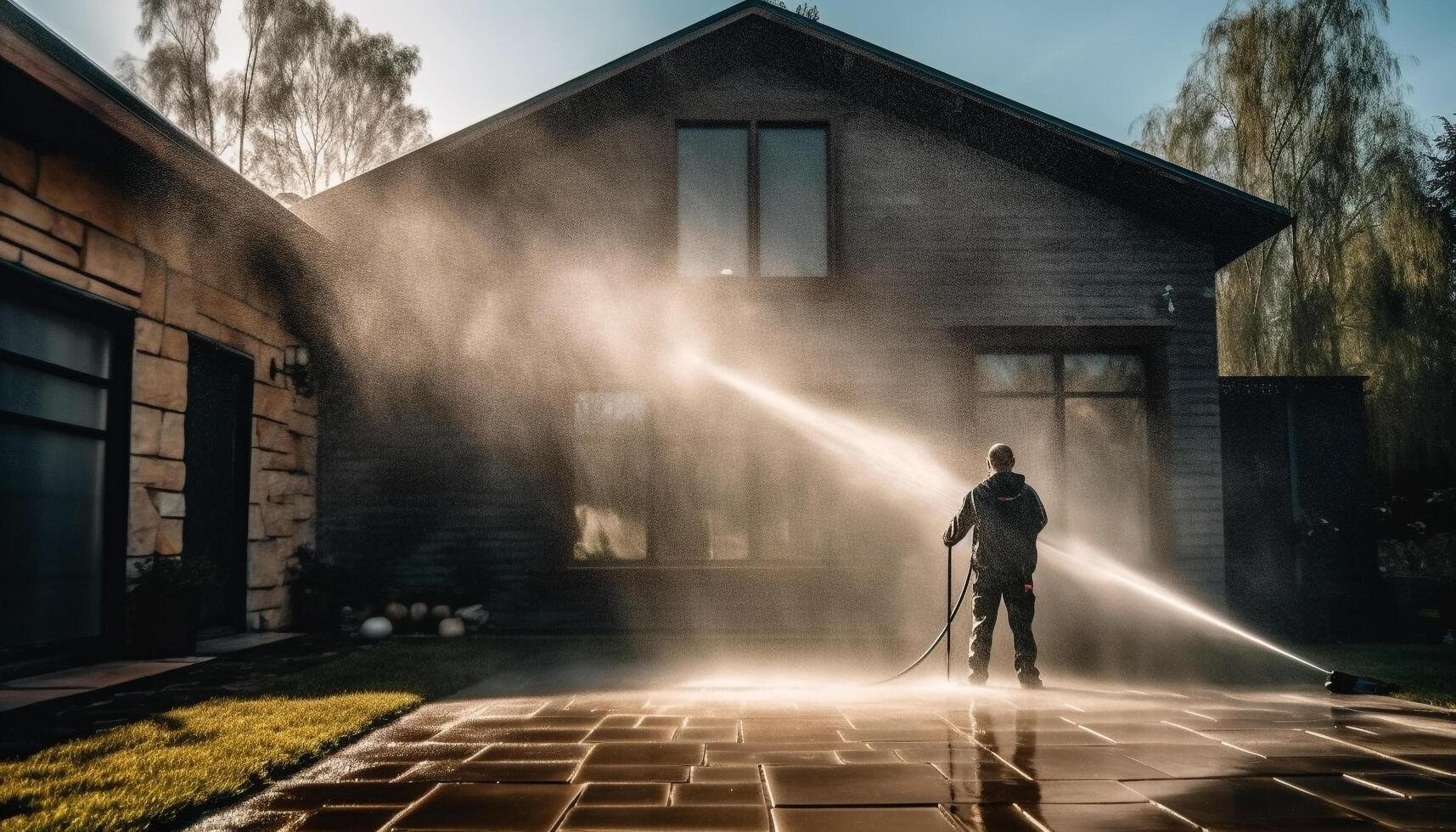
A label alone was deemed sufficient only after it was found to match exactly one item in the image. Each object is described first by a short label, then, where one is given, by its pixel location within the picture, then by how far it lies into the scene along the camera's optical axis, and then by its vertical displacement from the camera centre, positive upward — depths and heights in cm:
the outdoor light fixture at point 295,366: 867 +122
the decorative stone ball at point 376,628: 812 -126
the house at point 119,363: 548 +96
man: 629 -40
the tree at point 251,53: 1906 +939
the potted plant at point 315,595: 846 -100
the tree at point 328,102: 1938 +876
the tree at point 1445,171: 1941 +689
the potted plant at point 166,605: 641 -84
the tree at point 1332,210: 1428 +460
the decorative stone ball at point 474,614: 863 -121
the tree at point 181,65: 1817 +882
